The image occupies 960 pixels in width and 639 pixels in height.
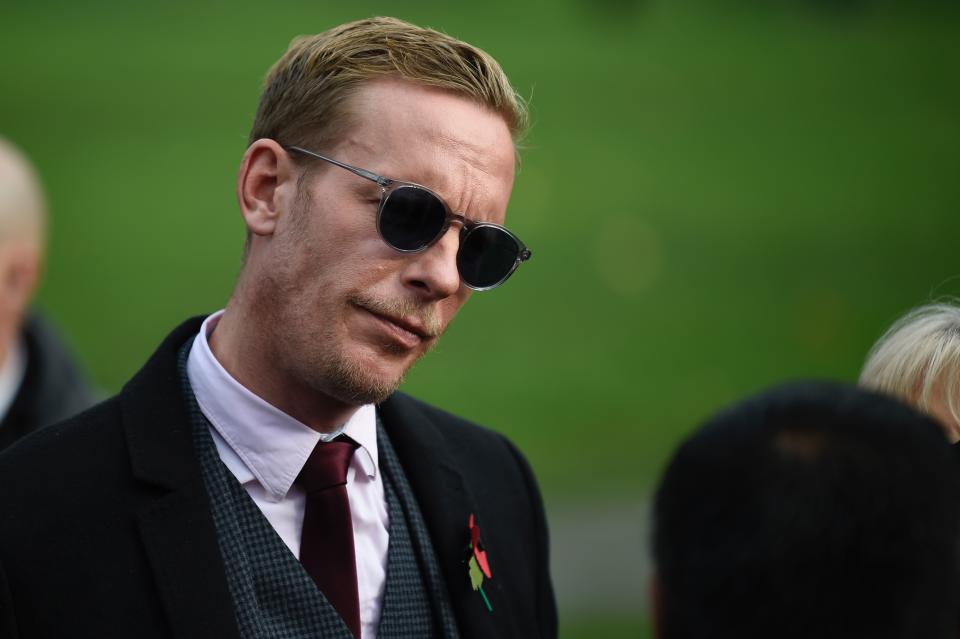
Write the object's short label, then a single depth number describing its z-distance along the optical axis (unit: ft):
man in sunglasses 9.17
